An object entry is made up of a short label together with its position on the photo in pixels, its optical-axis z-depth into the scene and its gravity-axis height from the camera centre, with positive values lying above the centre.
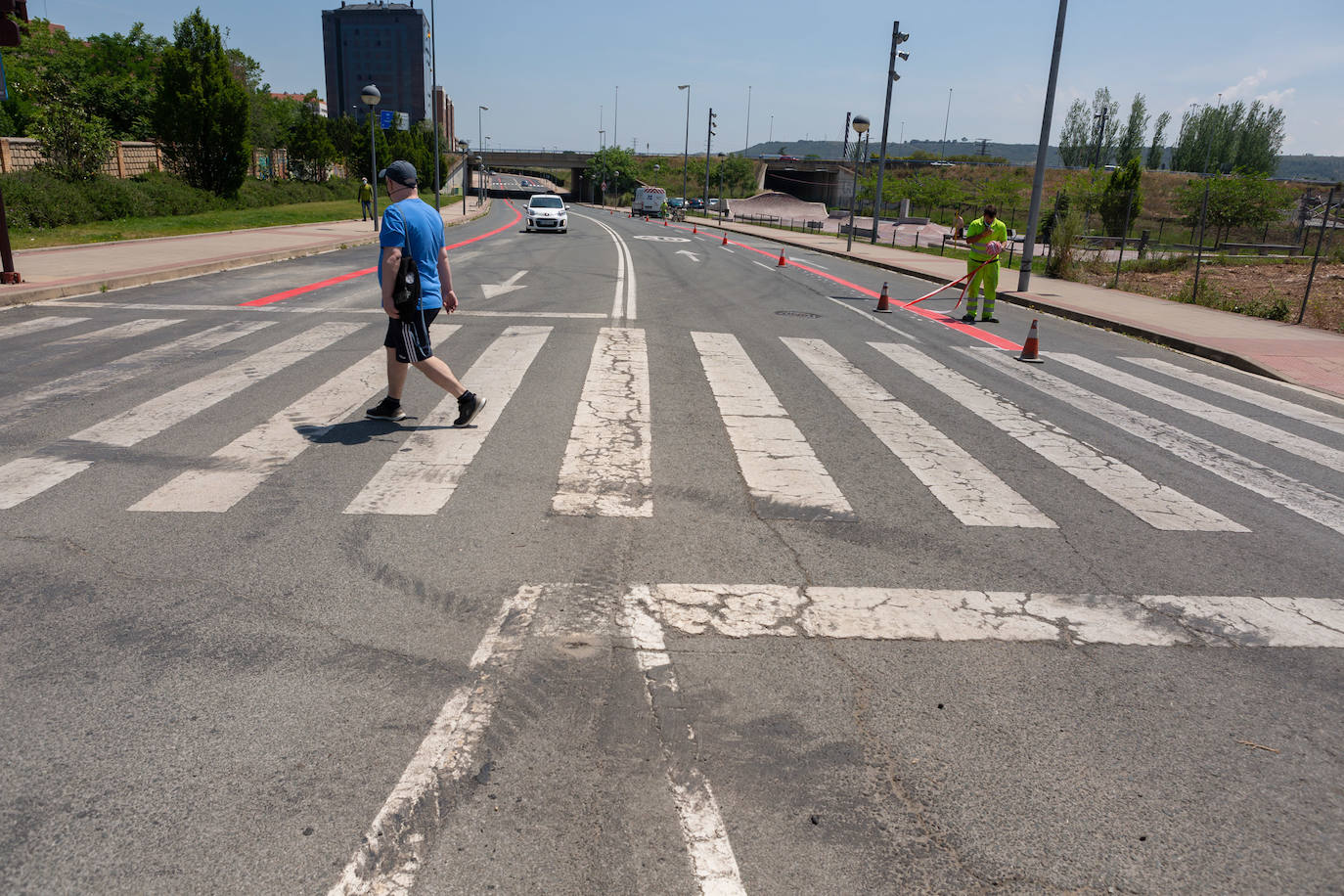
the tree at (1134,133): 139.25 +14.80
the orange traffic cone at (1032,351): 11.17 -1.58
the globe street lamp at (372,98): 26.41 +2.74
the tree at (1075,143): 149.12 +13.63
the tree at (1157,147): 141.25 +13.30
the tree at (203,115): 34.12 +2.52
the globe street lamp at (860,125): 34.09 +3.37
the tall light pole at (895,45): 33.81 +6.39
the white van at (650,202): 74.38 +0.25
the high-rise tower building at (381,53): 187.25 +28.80
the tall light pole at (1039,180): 18.58 +0.94
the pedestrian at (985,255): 13.98 -0.54
